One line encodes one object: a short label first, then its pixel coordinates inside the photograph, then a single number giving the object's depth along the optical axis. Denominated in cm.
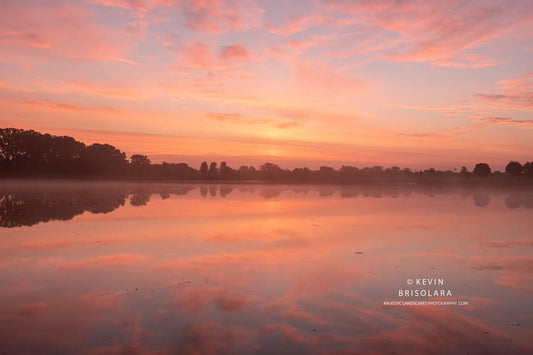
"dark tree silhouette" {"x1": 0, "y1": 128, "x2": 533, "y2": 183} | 10031
